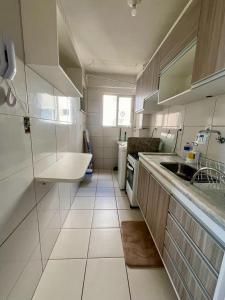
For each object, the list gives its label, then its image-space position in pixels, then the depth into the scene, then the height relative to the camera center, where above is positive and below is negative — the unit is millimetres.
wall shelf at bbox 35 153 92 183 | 1060 -394
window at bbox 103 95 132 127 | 3859 +449
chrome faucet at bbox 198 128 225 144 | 1164 -45
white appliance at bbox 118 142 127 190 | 2711 -750
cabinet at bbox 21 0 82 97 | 858 +562
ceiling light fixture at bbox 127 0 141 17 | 1279 +1121
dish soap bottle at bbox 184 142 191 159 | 1594 -192
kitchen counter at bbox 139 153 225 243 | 652 -372
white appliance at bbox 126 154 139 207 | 2105 -788
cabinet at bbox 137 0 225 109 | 854 +655
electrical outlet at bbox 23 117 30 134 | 939 -7
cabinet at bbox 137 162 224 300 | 676 -707
